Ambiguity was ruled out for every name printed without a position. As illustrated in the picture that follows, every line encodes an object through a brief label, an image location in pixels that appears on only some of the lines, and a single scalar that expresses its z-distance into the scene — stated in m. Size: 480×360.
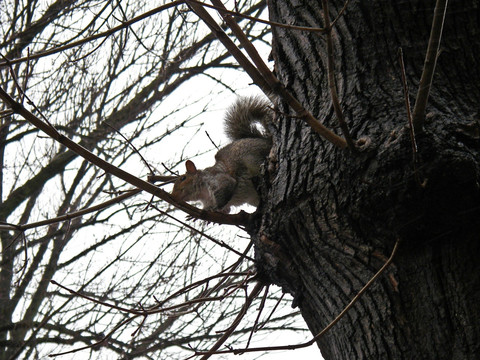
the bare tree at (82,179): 9.11
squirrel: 6.31
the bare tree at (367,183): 2.54
